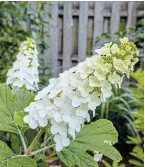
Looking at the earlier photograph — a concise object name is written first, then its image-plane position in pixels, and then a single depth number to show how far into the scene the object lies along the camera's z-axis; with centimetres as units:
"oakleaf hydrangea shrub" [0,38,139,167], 56
